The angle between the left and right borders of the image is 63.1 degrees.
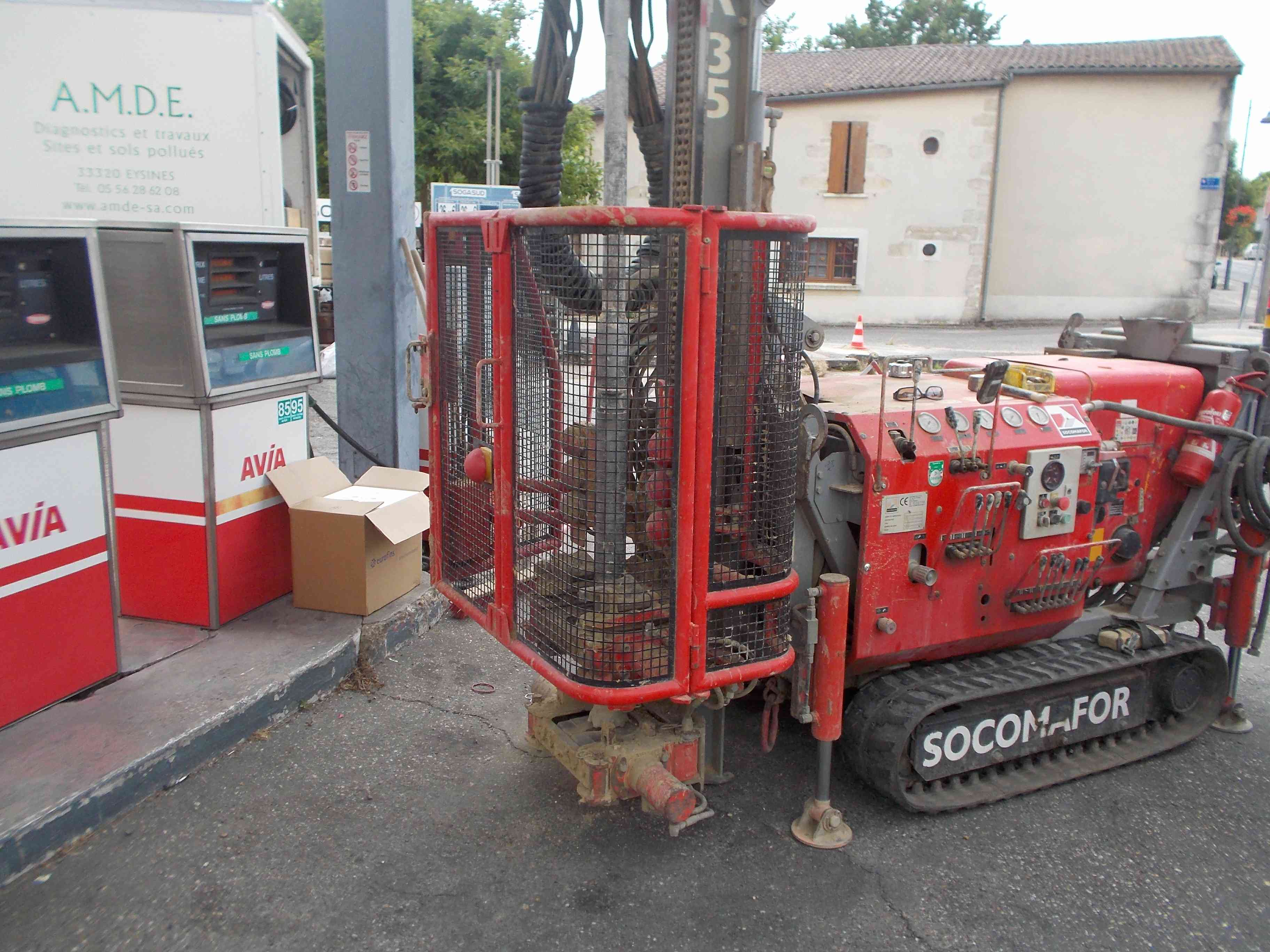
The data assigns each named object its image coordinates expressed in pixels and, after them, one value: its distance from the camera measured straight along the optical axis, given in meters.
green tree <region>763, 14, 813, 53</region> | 52.34
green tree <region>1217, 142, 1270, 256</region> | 45.75
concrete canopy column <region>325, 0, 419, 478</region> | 5.76
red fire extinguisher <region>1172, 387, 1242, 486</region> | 4.57
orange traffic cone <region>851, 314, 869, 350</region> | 14.23
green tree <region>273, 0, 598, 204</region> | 21.50
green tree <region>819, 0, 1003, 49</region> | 50.00
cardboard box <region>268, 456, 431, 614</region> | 5.05
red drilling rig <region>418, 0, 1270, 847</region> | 3.08
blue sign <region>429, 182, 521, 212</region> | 12.38
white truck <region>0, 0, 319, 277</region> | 5.18
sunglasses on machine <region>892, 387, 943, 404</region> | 4.02
